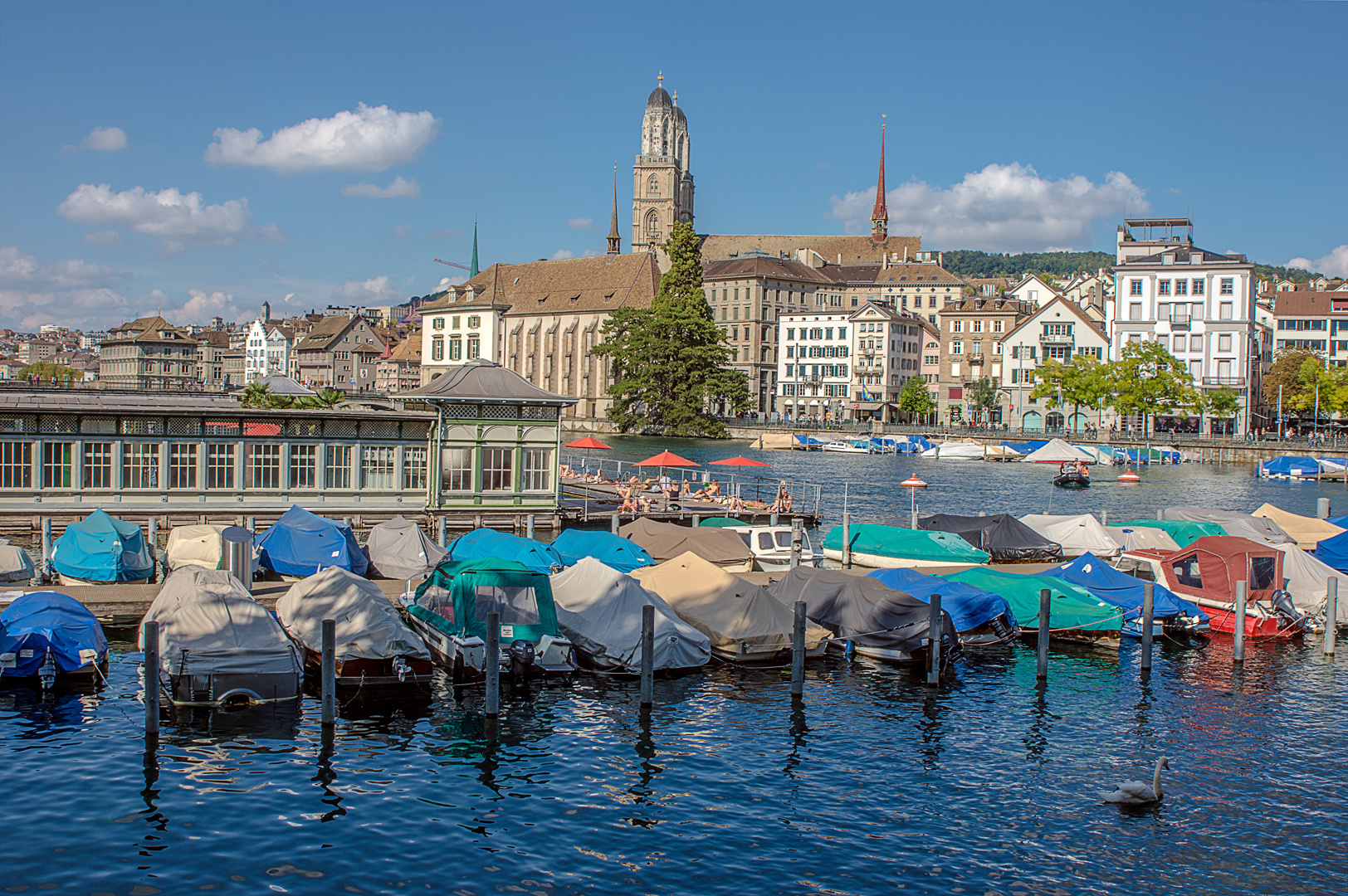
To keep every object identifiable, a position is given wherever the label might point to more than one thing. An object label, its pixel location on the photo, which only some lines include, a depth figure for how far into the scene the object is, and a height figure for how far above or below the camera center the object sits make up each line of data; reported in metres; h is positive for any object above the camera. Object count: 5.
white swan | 19.98 -6.26
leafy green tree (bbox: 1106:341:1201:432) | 113.88 +4.47
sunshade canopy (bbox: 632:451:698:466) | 61.28 -2.18
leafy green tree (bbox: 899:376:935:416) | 144.12 +3.19
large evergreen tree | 127.50 +6.64
